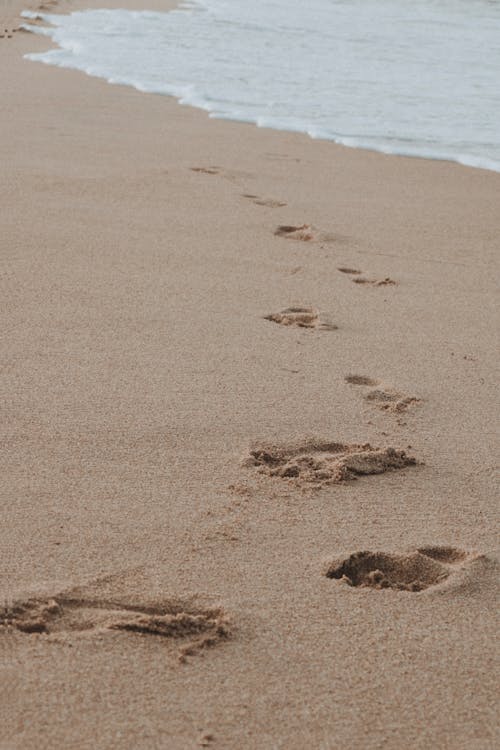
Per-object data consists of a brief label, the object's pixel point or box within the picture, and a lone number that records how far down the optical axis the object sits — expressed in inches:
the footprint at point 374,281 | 126.3
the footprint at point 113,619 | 60.6
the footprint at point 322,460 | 80.7
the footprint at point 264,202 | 154.0
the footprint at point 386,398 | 93.2
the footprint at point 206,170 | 168.7
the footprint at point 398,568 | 68.7
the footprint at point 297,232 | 140.8
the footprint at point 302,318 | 111.0
